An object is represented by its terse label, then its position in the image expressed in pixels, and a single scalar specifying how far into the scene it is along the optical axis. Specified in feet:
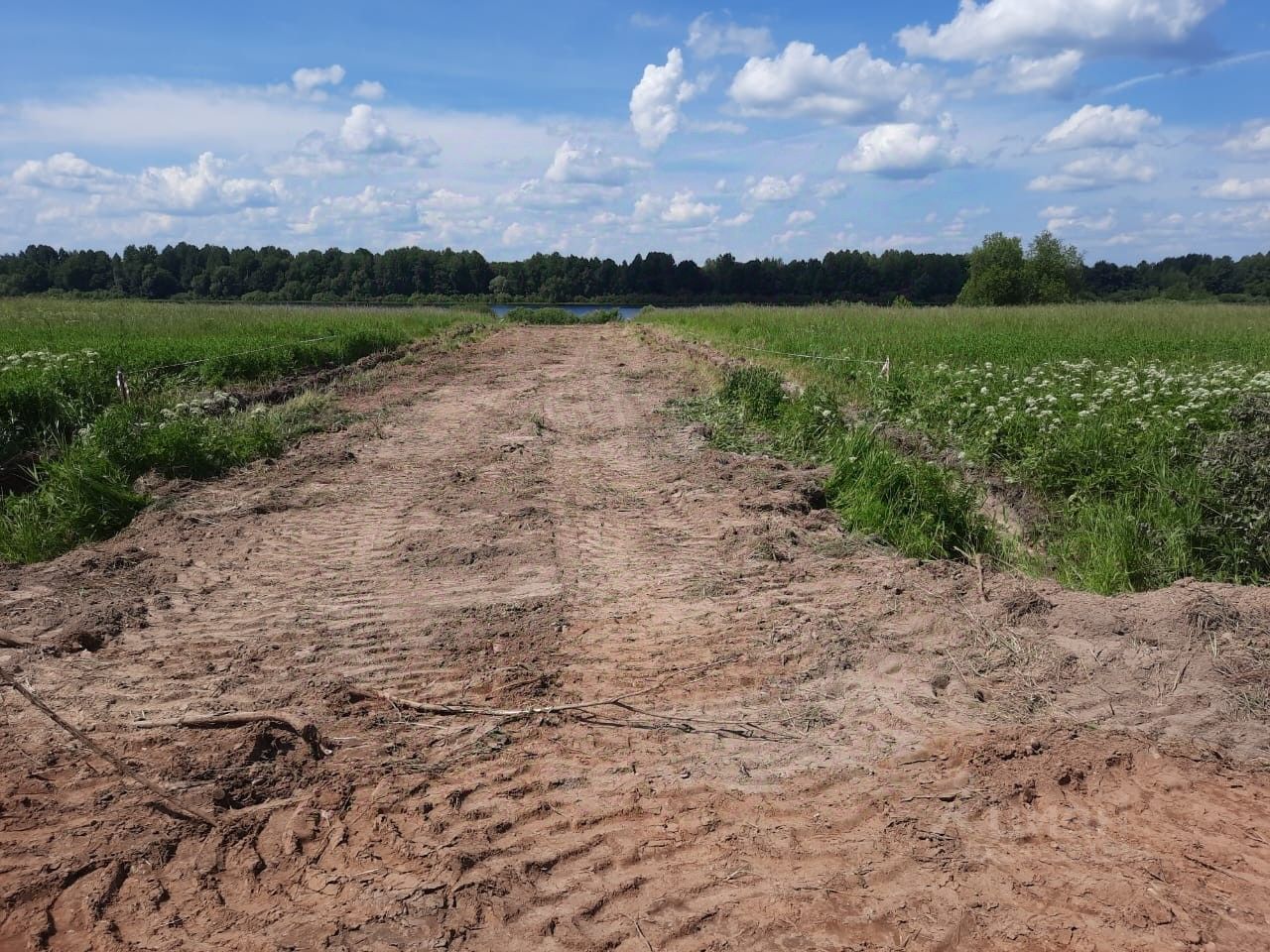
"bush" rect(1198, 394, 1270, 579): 20.74
